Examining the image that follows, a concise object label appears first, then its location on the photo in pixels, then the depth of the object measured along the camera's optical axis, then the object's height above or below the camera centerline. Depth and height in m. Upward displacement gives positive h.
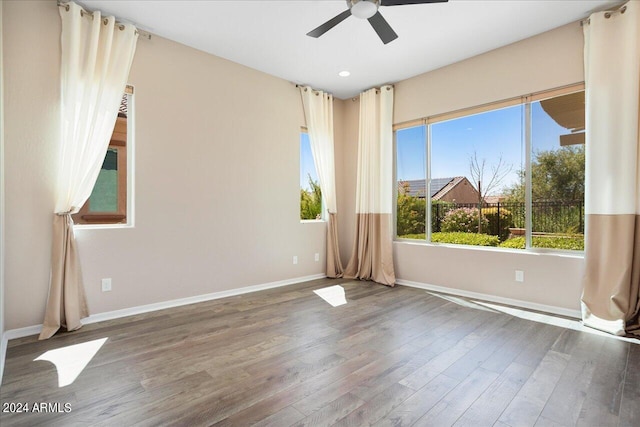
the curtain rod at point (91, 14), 2.97 +1.92
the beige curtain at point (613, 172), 2.94 +0.35
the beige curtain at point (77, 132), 2.92 +0.77
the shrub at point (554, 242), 3.44 -0.36
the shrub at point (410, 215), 4.80 -0.06
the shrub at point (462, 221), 4.25 -0.14
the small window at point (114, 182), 3.35 +0.32
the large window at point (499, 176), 3.50 +0.44
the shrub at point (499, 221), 3.94 -0.14
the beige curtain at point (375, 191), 4.93 +0.31
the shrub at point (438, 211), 4.54 +0.00
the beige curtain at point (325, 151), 5.08 +0.97
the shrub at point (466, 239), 4.11 -0.37
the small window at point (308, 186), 5.21 +0.43
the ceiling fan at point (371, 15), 2.59 +1.66
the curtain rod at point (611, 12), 2.98 +1.86
